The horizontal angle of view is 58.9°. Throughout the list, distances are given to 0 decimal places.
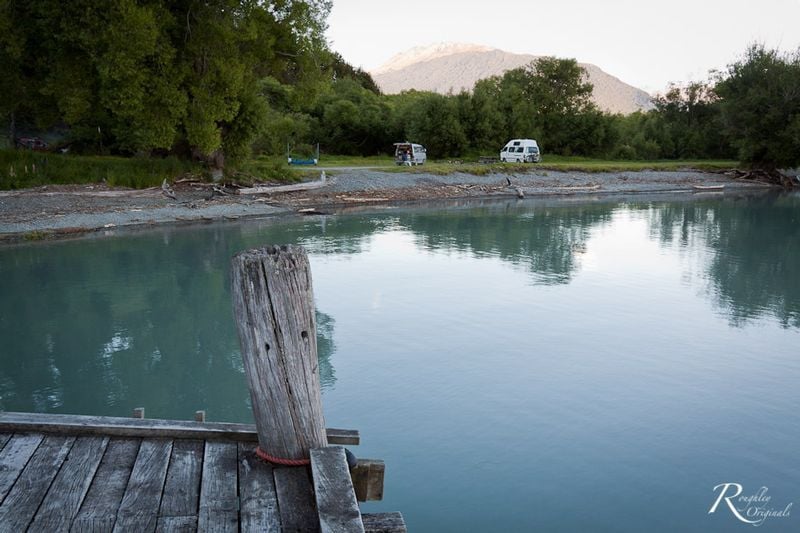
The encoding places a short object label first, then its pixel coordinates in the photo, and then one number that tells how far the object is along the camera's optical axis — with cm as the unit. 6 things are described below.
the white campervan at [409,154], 4038
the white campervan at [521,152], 4588
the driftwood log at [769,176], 4603
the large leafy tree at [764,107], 4366
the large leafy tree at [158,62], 2330
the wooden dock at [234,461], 362
